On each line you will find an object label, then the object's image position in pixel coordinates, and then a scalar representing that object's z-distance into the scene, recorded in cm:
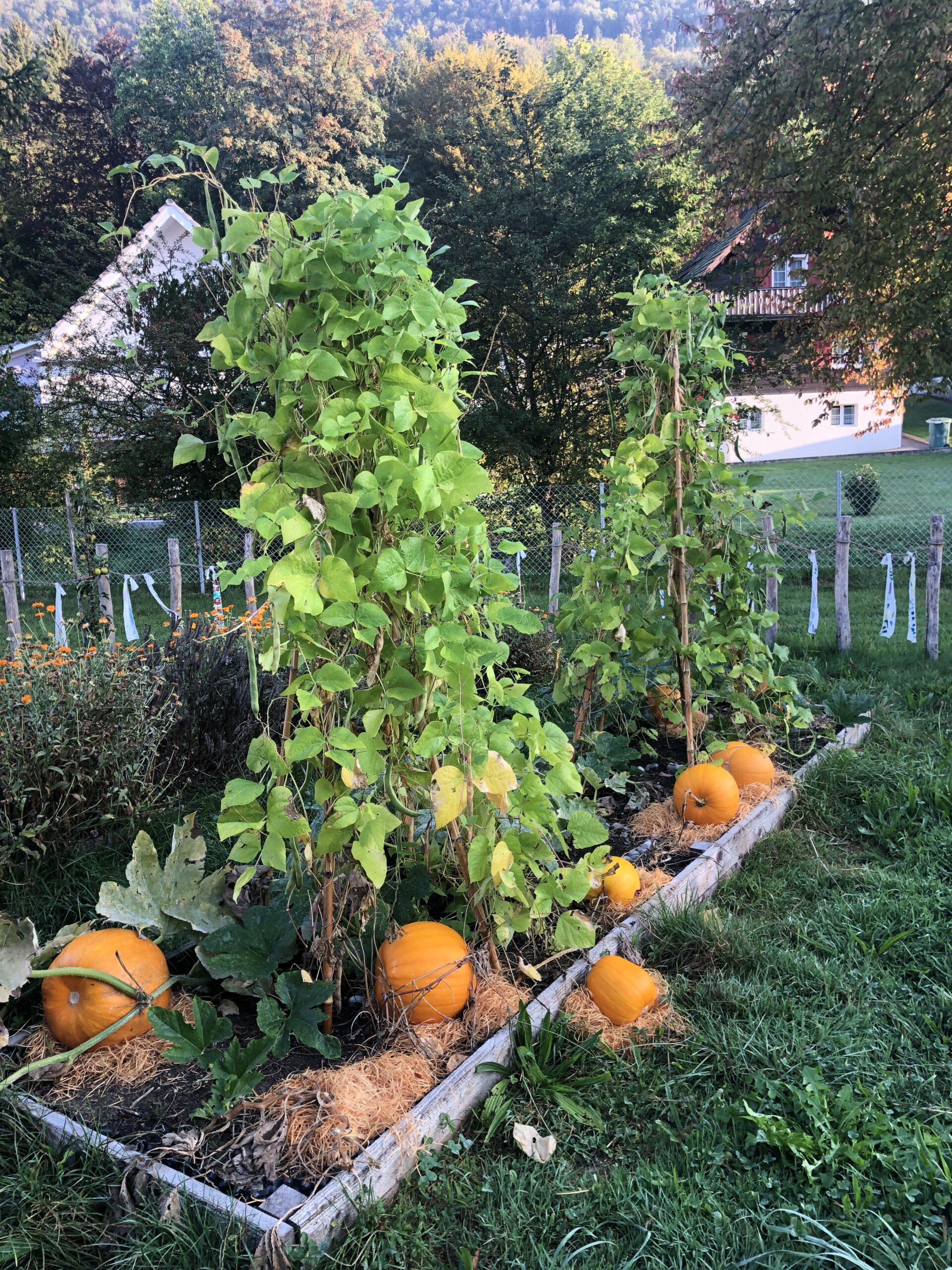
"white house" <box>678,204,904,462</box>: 1065
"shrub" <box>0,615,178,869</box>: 318
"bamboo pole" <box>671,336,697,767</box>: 359
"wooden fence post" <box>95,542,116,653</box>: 568
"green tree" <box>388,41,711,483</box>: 1291
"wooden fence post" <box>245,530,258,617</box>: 805
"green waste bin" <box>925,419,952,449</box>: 2744
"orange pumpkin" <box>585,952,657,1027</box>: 233
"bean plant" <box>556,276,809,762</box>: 350
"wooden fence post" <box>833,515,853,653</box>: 641
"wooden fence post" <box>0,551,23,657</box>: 690
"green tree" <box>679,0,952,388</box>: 742
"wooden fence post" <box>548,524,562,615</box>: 826
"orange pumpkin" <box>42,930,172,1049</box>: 210
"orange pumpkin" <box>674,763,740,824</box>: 329
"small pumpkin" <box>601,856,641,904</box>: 274
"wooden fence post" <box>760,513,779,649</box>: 701
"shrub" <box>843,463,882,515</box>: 1367
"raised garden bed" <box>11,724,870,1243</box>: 162
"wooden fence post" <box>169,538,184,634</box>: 673
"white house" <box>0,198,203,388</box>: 1395
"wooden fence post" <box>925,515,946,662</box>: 608
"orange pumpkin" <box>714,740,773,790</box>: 363
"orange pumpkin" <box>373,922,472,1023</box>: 217
